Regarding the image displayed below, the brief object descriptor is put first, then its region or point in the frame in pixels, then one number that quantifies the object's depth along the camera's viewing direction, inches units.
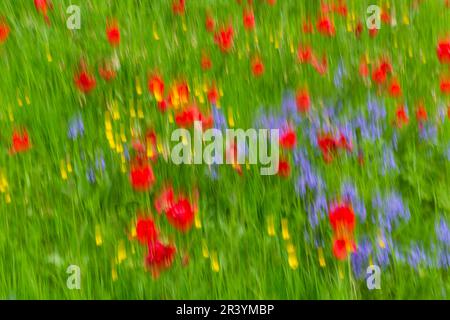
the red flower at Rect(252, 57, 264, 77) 238.9
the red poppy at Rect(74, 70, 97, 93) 230.9
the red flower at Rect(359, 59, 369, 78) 247.4
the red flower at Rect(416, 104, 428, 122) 227.8
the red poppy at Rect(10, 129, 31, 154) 208.5
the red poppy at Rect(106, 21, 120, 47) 249.2
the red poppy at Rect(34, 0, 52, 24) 272.8
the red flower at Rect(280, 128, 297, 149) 207.5
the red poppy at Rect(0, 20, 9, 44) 256.7
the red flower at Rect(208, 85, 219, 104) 227.2
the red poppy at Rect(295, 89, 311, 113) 226.3
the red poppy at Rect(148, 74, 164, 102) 220.3
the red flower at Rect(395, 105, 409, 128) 223.4
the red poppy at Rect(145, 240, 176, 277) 177.4
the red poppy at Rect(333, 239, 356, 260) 178.9
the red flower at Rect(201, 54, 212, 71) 242.6
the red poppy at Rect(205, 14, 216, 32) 266.9
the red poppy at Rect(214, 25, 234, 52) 253.3
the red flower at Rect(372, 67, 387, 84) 241.2
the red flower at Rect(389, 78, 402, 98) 236.3
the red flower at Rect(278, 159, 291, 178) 204.2
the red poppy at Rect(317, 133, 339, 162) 207.7
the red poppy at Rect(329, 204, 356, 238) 179.3
